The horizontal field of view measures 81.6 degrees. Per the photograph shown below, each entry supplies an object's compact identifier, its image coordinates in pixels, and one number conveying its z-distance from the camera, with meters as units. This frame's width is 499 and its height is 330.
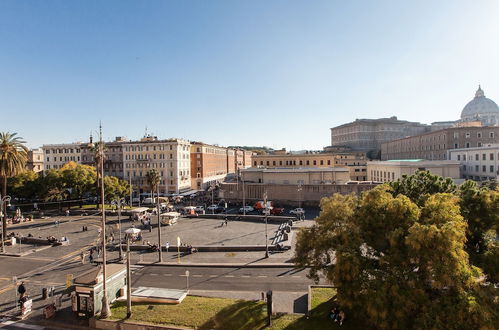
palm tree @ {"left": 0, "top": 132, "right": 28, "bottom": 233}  44.41
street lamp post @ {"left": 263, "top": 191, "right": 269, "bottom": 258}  33.22
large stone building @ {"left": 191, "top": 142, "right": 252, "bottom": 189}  98.31
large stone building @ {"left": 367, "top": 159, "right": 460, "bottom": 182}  67.50
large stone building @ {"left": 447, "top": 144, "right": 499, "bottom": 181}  64.88
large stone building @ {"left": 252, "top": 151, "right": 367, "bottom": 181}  89.44
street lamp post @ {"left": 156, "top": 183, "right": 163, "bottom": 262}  32.87
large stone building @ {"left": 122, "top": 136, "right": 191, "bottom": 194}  87.12
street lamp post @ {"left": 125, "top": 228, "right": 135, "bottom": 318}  20.13
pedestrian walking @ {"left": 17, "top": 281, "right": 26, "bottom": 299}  21.60
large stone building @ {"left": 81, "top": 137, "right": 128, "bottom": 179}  93.00
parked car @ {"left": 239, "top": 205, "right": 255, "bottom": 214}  62.00
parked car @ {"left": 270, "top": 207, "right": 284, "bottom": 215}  60.08
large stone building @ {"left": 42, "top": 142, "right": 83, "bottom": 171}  97.31
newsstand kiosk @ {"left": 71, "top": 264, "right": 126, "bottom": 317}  20.55
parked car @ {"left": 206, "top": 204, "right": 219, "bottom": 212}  64.88
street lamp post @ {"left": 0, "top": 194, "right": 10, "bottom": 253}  37.97
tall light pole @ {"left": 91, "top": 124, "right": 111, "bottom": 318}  20.27
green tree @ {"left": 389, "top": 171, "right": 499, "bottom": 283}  16.20
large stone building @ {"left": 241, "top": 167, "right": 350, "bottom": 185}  71.88
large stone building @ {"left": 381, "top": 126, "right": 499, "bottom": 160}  86.31
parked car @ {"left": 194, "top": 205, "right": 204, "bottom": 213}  63.33
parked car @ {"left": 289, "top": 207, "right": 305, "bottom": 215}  58.04
